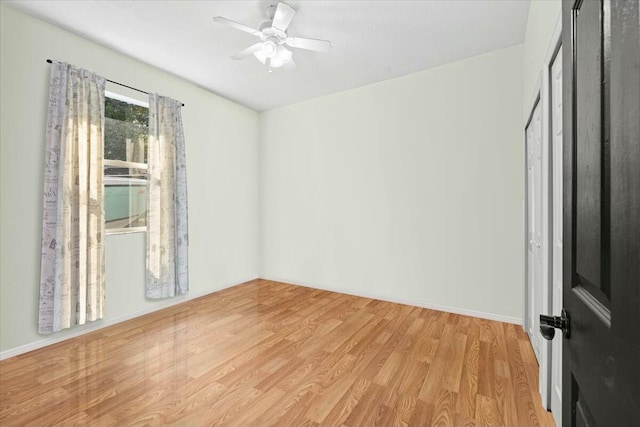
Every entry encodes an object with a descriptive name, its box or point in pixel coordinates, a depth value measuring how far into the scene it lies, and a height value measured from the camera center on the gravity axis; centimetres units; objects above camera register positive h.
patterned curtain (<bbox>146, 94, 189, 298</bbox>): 334 +10
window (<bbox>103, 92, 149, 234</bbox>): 311 +51
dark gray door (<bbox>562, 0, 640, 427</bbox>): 41 +0
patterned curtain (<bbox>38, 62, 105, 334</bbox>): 253 +7
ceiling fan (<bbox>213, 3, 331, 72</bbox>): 226 +137
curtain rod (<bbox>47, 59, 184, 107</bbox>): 299 +128
